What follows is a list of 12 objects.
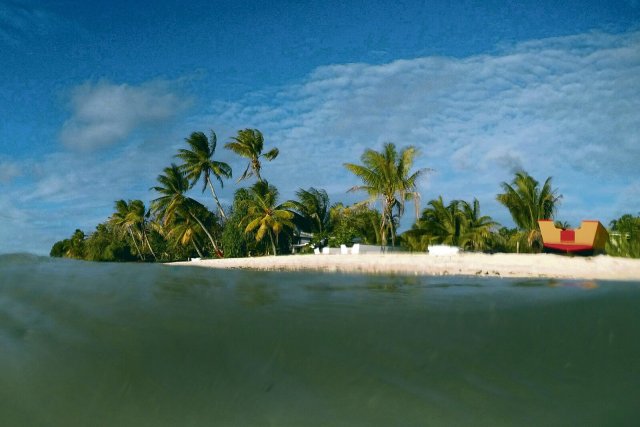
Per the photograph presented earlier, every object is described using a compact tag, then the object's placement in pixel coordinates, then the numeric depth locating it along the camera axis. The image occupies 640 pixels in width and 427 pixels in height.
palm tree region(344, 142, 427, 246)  22.88
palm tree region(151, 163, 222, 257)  33.69
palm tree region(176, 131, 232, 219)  34.34
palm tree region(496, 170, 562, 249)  22.06
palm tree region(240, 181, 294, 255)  28.03
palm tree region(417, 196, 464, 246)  21.90
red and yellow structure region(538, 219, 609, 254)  18.61
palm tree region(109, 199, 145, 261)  44.88
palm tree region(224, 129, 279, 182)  32.12
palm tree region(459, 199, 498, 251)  21.50
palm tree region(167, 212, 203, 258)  35.31
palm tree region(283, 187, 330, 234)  30.36
